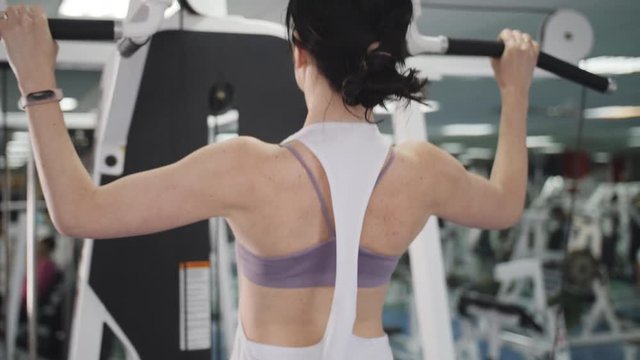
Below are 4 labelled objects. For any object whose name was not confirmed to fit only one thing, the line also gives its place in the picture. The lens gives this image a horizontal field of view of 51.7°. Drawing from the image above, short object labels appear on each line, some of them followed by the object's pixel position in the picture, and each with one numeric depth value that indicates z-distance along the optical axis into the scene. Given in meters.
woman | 0.81
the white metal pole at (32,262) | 1.46
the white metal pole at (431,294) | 1.59
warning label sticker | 1.50
